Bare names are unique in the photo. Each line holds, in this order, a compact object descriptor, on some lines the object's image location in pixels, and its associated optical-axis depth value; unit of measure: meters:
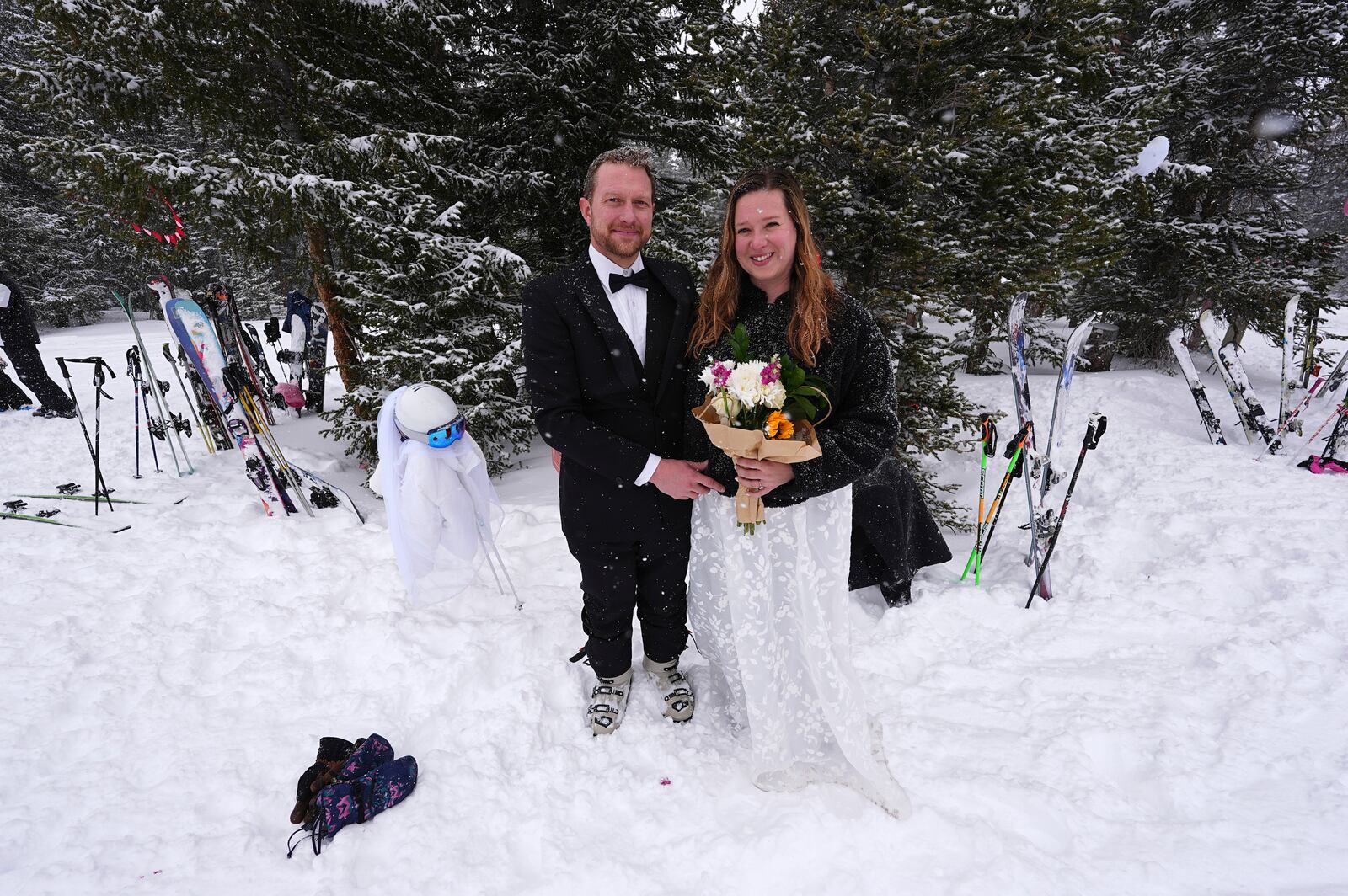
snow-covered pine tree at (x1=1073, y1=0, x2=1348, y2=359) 7.47
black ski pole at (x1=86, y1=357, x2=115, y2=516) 5.41
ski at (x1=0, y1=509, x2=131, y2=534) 4.80
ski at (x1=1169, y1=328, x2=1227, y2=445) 6.14
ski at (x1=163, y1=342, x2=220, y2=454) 6.75
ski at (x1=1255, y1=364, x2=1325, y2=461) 5.43
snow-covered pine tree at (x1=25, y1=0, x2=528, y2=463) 5.00
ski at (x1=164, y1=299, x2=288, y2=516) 4.99
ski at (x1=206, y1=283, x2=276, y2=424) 5.54
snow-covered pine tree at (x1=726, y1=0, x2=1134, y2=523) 4.53
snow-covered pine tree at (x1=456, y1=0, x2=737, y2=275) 6.36
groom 2.27
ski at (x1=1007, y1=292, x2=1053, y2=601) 4.03
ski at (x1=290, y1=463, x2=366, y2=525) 5.19
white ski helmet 3.44
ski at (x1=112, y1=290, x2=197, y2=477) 6.13
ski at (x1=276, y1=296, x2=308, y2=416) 8.59
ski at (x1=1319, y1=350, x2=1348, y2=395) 5.86
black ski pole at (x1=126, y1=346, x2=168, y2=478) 6.13
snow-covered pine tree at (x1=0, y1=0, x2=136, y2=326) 16.47
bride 2.12
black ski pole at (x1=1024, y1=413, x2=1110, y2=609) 3.41
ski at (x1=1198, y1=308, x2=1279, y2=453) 5.82
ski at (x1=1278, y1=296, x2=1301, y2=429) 5.71
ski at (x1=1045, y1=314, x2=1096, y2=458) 4.13
